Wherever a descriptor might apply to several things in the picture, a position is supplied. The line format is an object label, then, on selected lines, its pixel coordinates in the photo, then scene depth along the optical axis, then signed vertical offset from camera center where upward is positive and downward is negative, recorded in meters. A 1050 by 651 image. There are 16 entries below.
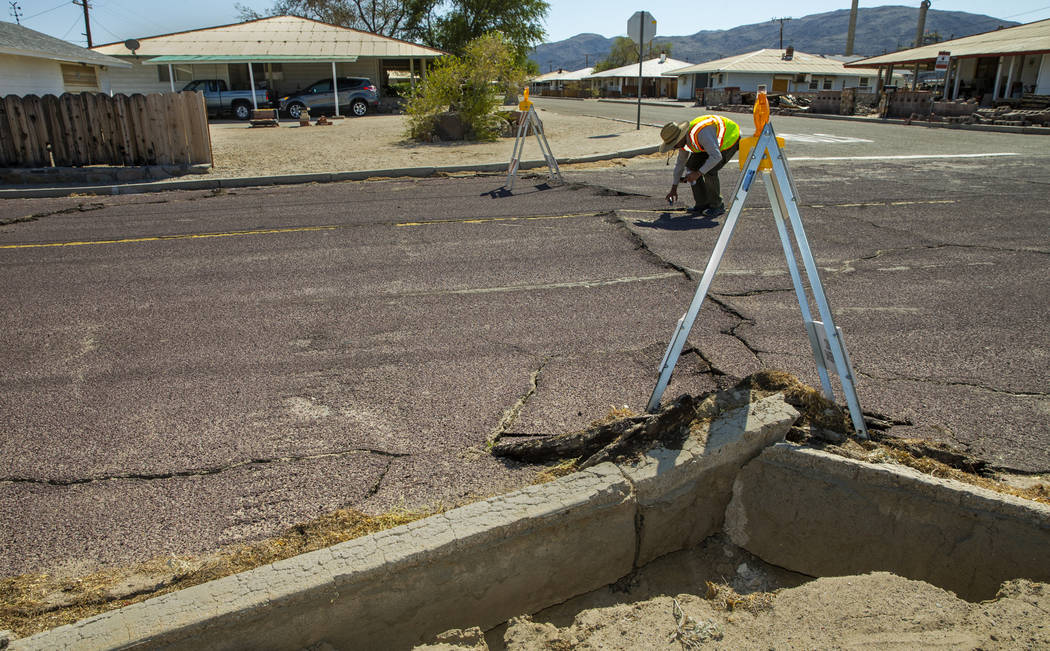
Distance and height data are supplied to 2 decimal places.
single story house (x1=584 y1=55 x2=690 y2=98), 71.69 +3.68
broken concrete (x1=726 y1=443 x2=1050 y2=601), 2.55 -1.61
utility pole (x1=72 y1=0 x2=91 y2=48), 46.38 +6.32
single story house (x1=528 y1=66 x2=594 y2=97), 86.81 +4.30
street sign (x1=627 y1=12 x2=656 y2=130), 17.75 +2.24
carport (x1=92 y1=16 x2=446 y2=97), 30.05 +2.76
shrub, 17.91 +0.46
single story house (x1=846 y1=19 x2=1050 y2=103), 32.22 +2.52
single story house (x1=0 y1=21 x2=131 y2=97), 20.81 +1.88
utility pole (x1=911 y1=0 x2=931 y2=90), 63.97 +8.55
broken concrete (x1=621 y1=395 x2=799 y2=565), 2.81 -1.48
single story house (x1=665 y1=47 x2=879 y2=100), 56.34 +3.20
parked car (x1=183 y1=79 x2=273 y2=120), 30.40 +0.83
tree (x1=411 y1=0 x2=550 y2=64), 50.06 +6.70
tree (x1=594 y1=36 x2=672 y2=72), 114.96 +10.20
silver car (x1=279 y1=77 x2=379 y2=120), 30.16 +0.75
